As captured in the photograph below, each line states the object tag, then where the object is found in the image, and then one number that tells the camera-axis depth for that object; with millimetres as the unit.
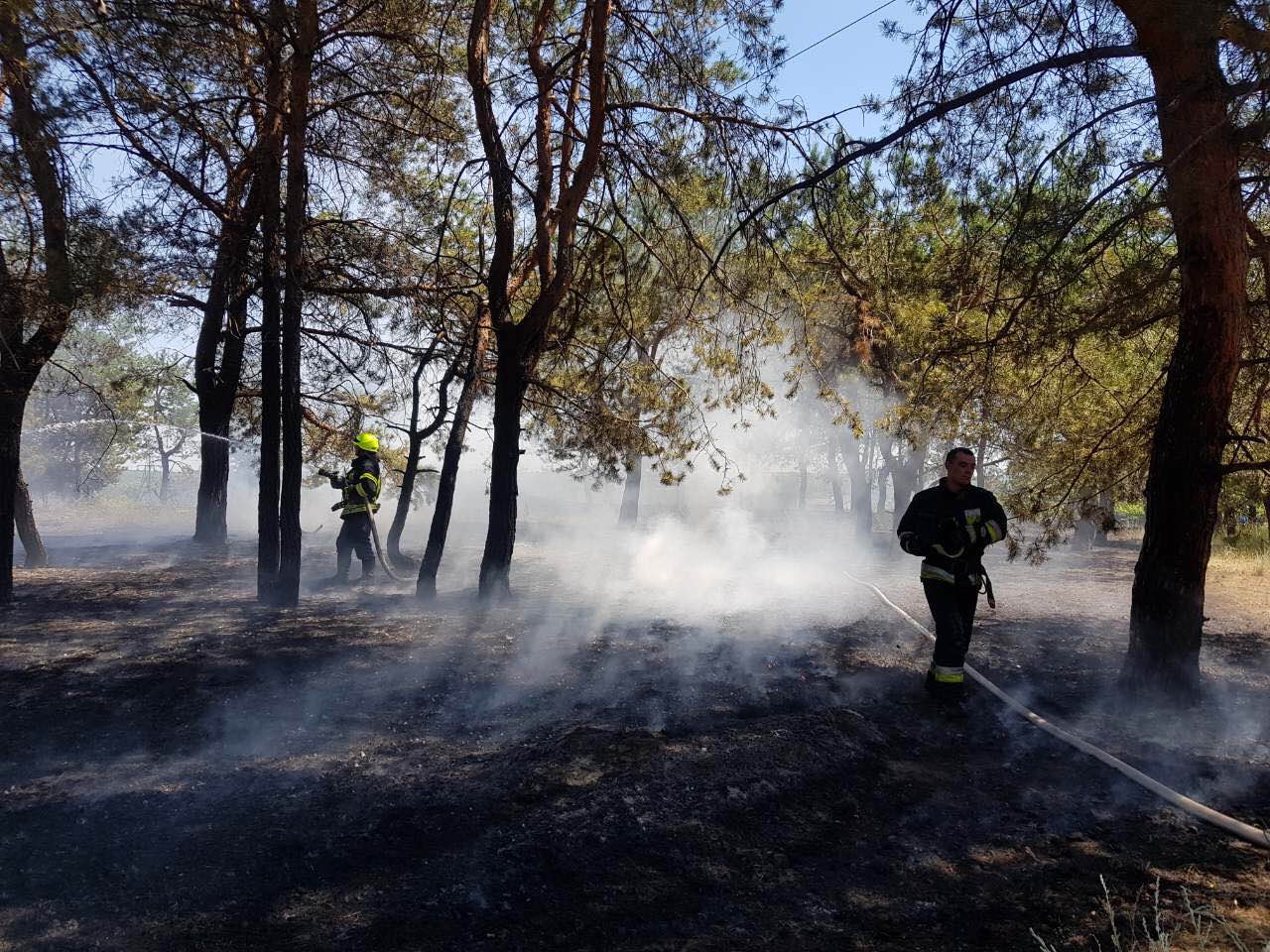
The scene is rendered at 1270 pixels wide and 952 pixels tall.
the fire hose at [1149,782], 3680
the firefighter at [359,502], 10859
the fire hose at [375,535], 11047
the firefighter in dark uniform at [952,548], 5754
